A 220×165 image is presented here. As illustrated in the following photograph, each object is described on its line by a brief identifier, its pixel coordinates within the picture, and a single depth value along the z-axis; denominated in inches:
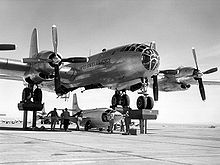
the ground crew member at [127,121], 907.6
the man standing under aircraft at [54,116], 1047.2
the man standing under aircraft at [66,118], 1020.8
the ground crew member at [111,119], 985.7
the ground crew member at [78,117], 1159.3
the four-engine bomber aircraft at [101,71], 978.1
